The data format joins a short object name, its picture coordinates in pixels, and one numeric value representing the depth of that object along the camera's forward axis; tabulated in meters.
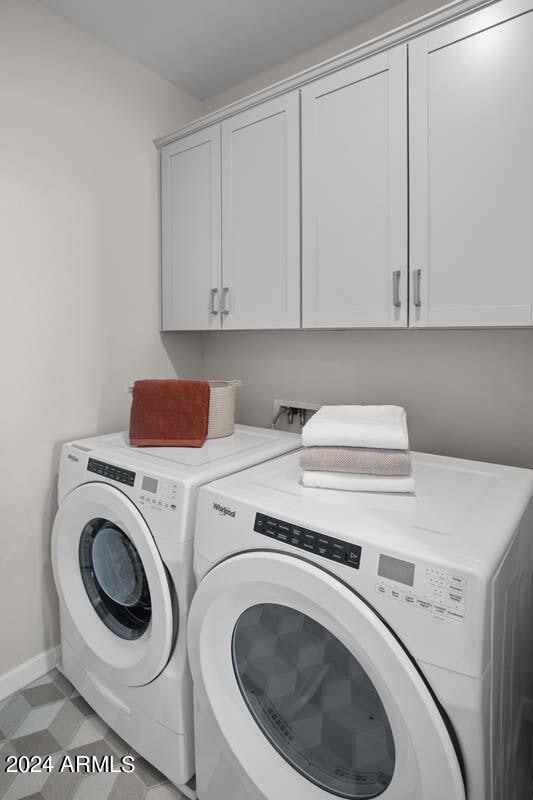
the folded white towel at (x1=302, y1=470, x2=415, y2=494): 1.19
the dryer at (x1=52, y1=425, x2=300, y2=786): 1.32
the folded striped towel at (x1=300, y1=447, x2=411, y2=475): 1.22
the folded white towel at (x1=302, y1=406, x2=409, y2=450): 1.24
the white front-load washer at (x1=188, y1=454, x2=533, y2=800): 0.82
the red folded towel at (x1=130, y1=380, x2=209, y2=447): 1.75
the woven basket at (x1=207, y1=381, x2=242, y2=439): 1.84
